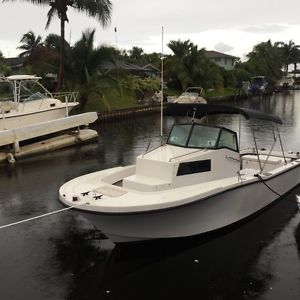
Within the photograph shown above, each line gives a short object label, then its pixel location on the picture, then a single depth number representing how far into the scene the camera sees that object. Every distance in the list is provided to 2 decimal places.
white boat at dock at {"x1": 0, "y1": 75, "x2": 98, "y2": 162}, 19.44
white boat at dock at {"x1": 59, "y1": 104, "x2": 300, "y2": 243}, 8.31
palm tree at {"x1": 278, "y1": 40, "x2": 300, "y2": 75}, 112.25
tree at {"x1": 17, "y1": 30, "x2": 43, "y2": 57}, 54.16
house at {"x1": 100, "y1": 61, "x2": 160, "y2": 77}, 49.60
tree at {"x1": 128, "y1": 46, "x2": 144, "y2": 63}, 68.44
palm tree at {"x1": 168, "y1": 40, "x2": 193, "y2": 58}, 53.88
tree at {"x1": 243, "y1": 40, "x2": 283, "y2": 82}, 77.25
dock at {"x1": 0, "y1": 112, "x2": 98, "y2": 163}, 19.09
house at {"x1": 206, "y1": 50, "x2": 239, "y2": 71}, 79.49
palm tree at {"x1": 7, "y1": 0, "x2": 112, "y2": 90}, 29.88
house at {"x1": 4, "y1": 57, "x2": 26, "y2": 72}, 45.86
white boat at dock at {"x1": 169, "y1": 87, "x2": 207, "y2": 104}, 41.16
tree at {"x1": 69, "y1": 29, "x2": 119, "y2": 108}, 31.08
